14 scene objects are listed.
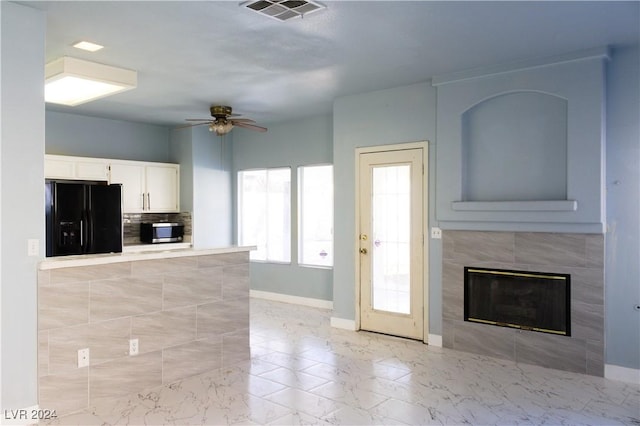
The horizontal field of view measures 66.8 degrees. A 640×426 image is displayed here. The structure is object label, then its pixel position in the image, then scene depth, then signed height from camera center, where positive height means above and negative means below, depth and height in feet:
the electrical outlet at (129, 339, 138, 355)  12.09 -3.45
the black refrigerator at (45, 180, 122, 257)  18.52 -0.36
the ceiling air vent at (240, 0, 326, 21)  10.19 +4.30
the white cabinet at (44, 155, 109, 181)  20.01 +1.76
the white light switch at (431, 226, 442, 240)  16.43 -0.89
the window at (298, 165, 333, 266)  22.97 -0.37
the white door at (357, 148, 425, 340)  17.08 -1.27
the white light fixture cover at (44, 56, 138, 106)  13.84 +3.82
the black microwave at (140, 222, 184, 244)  23.21 -1.17
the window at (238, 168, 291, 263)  24.50 -0.23
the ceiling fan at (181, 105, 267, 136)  18.80 +3.40
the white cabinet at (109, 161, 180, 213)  22.50 +1.14
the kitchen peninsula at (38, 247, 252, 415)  10.73 -2.84
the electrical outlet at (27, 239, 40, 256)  10.27 -0.81
